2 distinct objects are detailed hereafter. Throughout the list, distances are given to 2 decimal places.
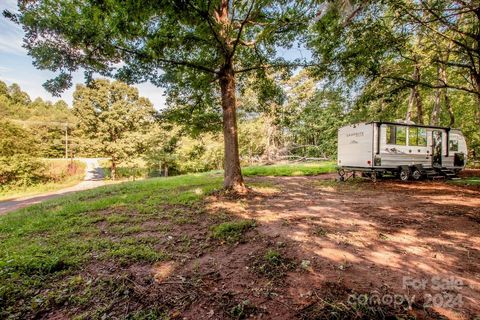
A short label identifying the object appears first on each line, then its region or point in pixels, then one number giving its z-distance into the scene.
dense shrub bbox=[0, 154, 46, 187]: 18.73
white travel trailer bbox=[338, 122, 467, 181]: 10.29
